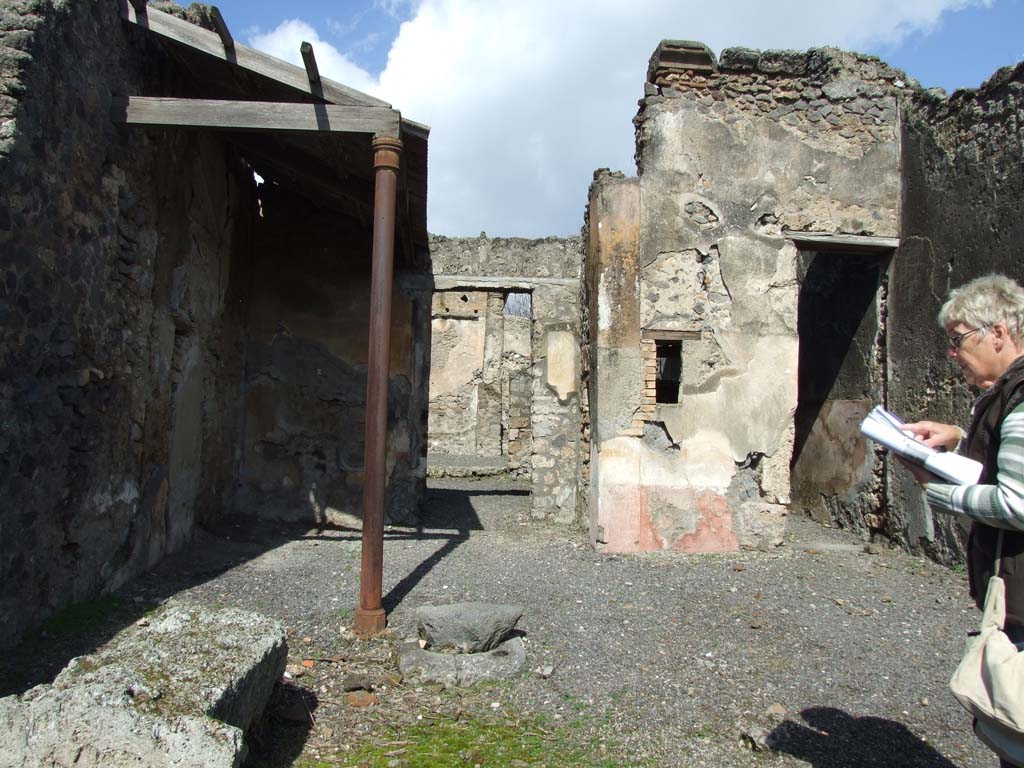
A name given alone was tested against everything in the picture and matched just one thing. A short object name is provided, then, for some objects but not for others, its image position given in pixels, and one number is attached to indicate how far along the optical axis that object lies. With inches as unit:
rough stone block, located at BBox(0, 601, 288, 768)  90.6
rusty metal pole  184.1
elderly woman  72.3
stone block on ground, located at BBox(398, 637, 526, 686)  149.6
